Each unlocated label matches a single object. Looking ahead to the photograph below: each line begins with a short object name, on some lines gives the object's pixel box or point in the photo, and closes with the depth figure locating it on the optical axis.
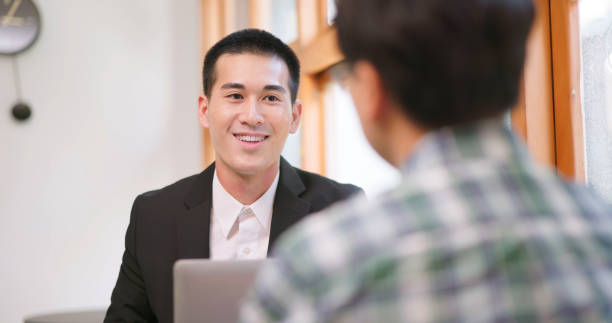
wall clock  3.65
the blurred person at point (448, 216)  0.87
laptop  1.59
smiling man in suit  1.97
